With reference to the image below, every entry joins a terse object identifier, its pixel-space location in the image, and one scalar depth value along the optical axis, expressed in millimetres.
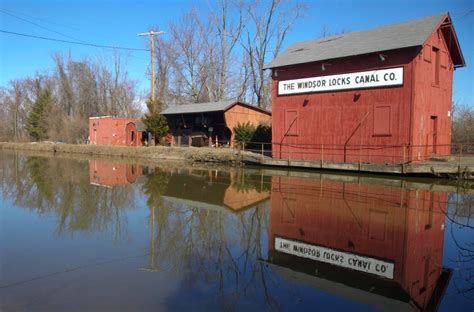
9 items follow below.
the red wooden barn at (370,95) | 18250
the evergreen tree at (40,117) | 57844
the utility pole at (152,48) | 32075
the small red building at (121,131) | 41344
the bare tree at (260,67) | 45538
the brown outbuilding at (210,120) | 31875
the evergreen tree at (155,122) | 34331
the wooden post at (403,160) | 16953
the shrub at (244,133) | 30078
